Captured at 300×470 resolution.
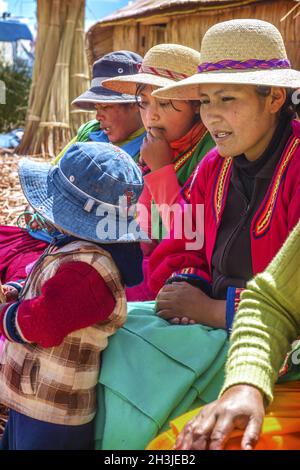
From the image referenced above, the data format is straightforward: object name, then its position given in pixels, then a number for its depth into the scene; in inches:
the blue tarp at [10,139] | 410.0
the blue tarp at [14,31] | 624.1
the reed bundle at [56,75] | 338.0
